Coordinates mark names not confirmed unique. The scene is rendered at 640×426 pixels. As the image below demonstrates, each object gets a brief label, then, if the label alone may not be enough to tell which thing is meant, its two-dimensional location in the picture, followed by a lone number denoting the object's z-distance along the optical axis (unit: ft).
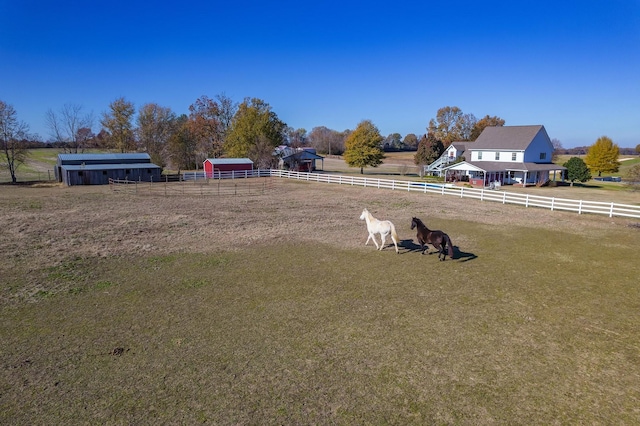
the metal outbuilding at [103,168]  126.37
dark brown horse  37.09
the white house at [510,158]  133.69
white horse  40.14
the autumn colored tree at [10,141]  139.74
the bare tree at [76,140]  190.03
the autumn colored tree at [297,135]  448.41
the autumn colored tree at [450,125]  270.67
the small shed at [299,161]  190.08
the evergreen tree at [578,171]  134.72
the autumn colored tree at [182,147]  196.54
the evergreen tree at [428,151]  203.51
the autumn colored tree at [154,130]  198.39
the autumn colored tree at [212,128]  221.05
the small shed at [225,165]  157.58
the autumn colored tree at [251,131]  186.29
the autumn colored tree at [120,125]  191.72
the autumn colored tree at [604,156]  172.96
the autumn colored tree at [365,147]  193.36
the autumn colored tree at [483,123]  248.73
